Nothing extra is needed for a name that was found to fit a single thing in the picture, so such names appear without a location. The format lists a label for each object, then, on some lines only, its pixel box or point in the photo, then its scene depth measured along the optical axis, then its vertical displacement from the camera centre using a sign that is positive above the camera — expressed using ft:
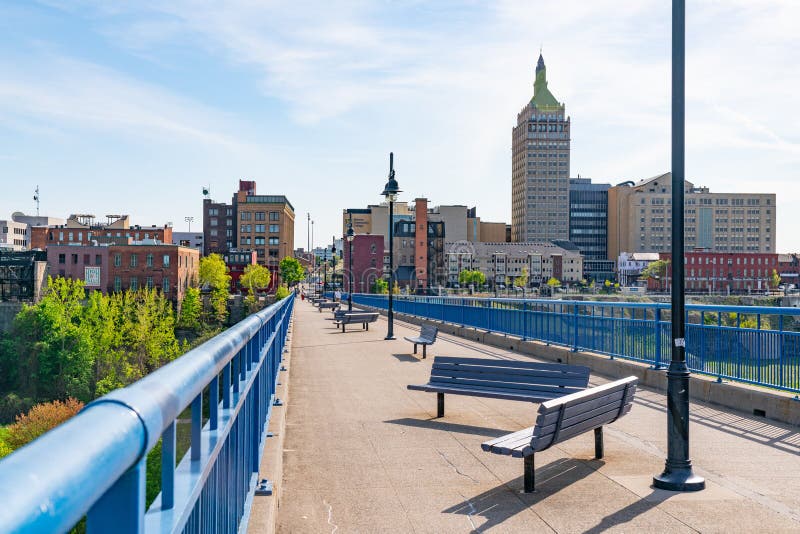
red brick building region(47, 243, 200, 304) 323.78 +2.47
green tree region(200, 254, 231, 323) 368.27 -5.65
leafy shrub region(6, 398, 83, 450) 166.50 -37.15
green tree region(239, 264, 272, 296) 409.08 -3.57
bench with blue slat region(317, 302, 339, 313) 189.82 -8.87
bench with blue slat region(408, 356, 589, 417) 30.99 -4.70
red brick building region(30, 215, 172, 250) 456.45 +24.62
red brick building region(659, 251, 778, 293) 501.97 +2.19
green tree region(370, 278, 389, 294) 407.01 -7.43
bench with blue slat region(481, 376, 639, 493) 21.39 -4.66
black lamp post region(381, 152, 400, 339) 78.79 +8.74
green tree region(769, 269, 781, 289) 506.89 -3.05
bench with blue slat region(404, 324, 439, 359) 61.41 -5.43
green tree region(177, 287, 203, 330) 331.36 -17.96
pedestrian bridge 3.95 -6.55
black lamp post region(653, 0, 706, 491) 23.08 +0.50
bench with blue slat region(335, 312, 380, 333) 97.19 -6.05
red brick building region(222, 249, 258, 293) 459.73 +6.05
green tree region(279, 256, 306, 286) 439.63 +1.16
